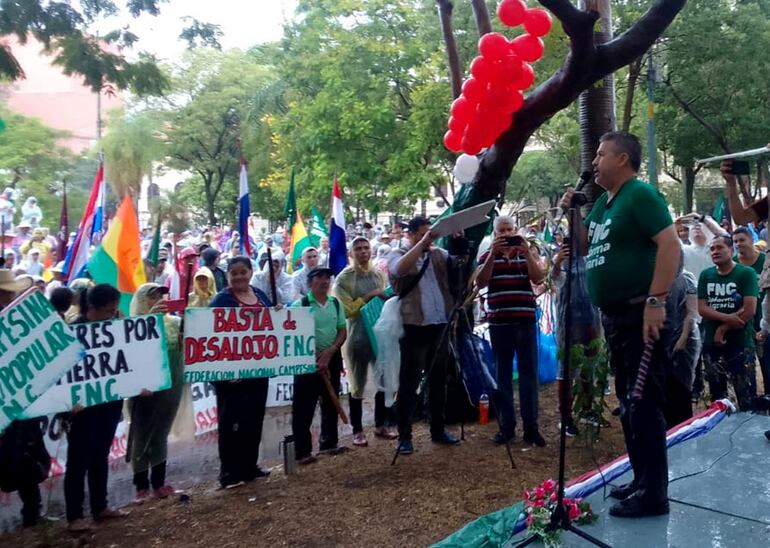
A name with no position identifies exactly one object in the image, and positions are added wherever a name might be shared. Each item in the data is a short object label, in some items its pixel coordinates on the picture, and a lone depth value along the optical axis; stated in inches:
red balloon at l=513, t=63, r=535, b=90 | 218.4
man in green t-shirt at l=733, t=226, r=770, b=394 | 250.7
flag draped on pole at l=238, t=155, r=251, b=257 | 243.8
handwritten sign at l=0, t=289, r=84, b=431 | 154.9
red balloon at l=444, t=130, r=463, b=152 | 235.3
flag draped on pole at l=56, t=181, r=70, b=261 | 302.2
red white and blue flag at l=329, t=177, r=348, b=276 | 316.5
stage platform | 134.1
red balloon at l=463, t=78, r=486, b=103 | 219.3
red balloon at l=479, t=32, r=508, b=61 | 214.7
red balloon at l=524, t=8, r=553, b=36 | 214.4
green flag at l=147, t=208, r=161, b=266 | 263.0
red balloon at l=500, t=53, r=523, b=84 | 215.5
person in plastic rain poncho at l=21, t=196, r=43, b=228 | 754.6
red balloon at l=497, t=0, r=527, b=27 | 211.5
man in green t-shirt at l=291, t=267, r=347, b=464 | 236.4
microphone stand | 134.0
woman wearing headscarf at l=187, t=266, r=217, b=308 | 273.0
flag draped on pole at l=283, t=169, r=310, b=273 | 380.5
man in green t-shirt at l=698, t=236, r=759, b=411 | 235.3
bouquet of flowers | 135.6
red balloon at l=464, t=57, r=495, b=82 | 215.8
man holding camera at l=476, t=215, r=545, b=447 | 236.4
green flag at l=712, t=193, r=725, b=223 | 497.9
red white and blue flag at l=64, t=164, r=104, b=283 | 271.7
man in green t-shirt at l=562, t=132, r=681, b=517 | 133.9
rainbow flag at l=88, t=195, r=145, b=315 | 242.2
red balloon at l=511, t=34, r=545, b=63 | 217.9
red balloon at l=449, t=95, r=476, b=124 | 224.5
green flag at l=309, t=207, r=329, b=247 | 417.3
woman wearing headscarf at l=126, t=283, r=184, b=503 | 206.8
